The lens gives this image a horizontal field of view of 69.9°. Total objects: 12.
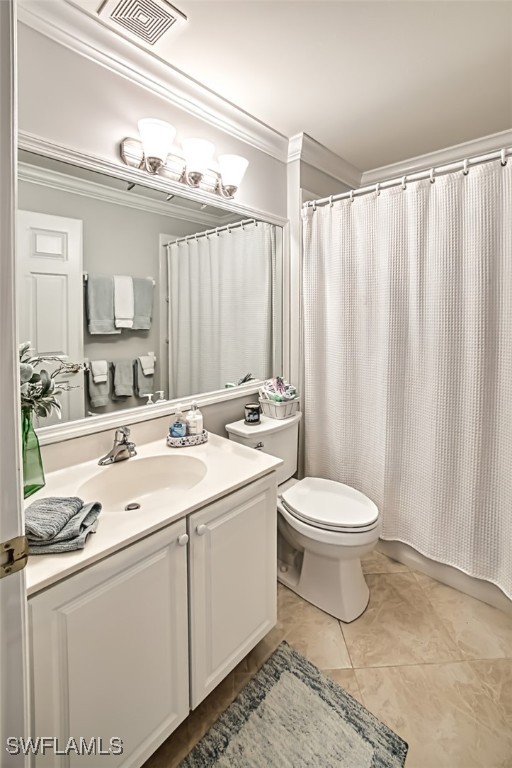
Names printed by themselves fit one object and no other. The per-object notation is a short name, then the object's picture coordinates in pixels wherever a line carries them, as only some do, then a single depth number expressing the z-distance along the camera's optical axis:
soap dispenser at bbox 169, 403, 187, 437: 1.57
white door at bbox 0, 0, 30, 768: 0.55
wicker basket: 1.99
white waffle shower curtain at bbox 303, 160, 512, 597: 1.62
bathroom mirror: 1.27
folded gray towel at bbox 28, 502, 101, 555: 0.85
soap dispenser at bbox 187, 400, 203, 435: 1.60
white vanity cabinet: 0.83
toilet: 1.61
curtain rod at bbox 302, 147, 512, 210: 1.53
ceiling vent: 1.18
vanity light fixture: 1.40
